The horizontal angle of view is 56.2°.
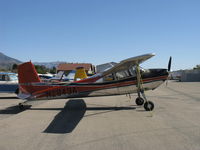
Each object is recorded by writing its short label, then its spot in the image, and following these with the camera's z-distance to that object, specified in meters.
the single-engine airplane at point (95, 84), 9.23
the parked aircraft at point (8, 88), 15.93
